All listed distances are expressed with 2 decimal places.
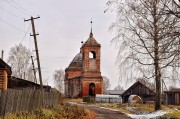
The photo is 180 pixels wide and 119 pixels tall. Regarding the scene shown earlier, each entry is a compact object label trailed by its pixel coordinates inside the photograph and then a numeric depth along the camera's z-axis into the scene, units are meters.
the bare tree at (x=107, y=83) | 169.65
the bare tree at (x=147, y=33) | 25.22
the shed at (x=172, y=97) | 56.31
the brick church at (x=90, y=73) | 62.56
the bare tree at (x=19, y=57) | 68.62
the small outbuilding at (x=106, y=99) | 56.91
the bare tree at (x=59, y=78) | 129.77
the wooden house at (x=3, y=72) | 25.44
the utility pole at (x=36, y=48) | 31.44
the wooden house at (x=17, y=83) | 32.39
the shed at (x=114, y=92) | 95.80
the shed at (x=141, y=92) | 57.58
